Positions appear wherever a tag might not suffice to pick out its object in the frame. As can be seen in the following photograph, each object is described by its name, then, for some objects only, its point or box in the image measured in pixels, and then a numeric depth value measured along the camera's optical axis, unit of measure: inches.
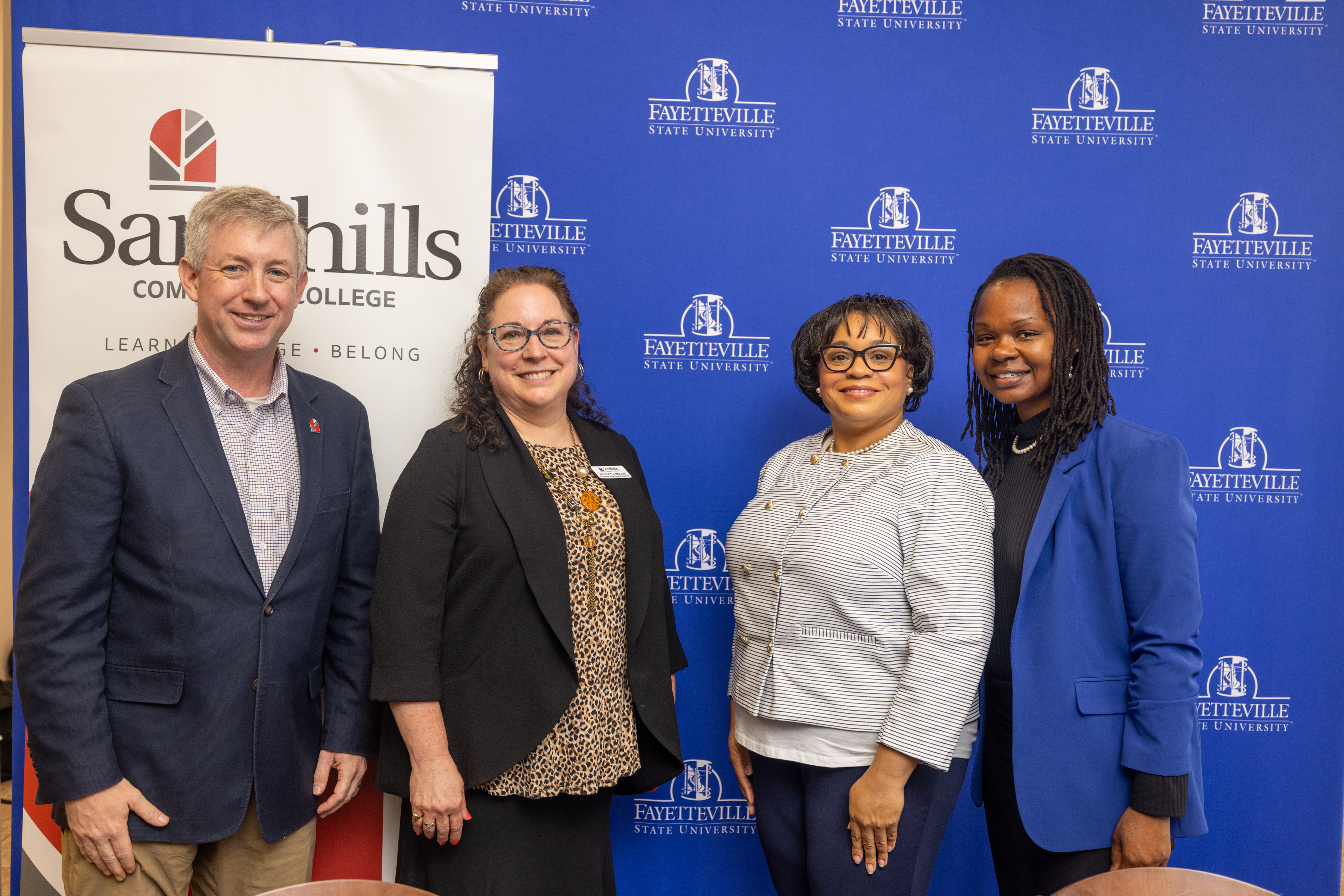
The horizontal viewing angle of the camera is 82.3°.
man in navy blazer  54.8
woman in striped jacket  55.4
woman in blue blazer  55.3
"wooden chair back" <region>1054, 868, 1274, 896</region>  46.2
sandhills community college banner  70.9
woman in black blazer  57.7
